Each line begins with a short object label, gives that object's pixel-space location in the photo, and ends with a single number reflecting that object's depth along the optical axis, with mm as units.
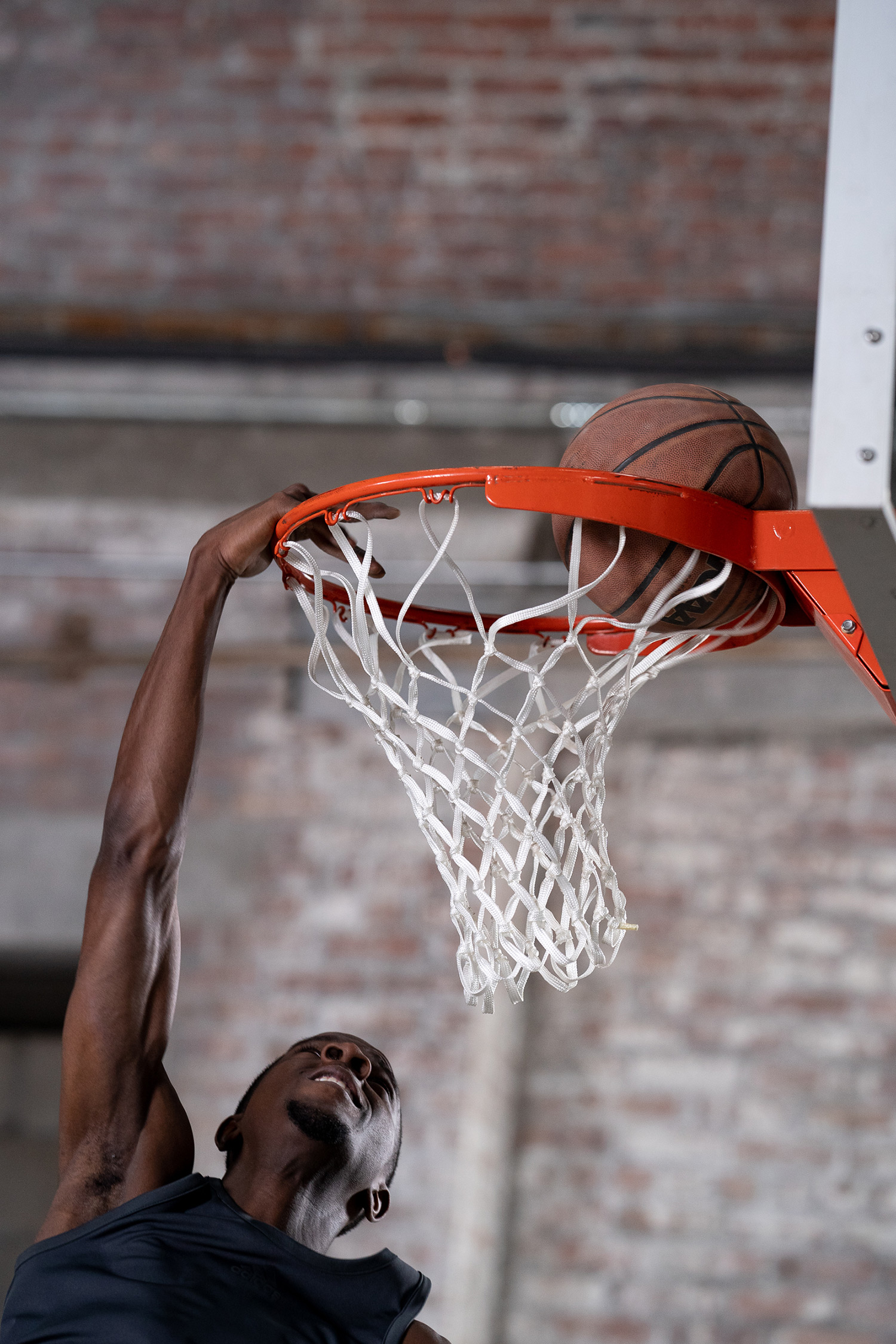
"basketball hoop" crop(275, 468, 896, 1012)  3495
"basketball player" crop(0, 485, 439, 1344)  3613
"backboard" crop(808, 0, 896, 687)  3210
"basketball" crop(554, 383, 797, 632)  3519
